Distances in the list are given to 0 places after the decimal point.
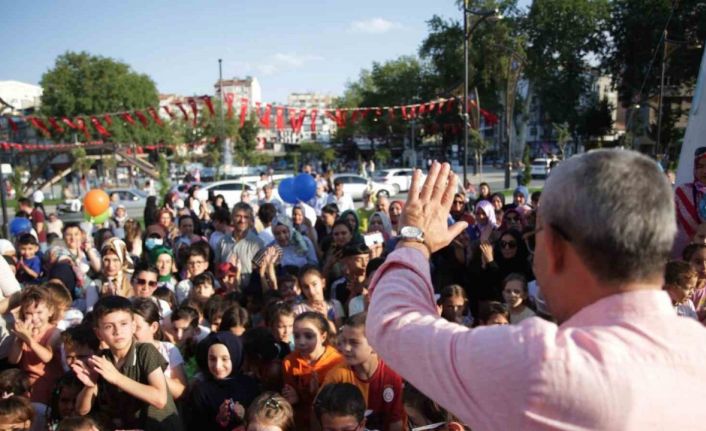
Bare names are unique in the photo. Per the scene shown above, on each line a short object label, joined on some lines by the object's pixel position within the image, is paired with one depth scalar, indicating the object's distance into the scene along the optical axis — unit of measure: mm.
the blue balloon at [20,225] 9641
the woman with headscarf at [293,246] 6492
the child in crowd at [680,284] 3684
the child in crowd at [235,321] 4184
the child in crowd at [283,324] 4160
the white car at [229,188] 23461
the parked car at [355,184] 25828
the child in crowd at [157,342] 3369
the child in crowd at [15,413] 2982
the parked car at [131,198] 24703
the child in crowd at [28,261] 6547
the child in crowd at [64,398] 3275
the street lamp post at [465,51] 13516
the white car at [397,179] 29469
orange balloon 9923
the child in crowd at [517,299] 4356
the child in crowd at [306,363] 3543
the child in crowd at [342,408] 2746
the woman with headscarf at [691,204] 4465
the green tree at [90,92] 51469
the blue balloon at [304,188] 10016
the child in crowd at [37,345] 3801
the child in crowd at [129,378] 2902
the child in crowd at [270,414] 2828
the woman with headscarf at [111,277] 5219
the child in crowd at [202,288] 5164
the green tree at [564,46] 42312
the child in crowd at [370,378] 3314
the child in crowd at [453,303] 4359
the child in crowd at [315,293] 4703
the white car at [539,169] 35512
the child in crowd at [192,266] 5664
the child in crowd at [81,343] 3669
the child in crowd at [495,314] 3911
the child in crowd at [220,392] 3355
